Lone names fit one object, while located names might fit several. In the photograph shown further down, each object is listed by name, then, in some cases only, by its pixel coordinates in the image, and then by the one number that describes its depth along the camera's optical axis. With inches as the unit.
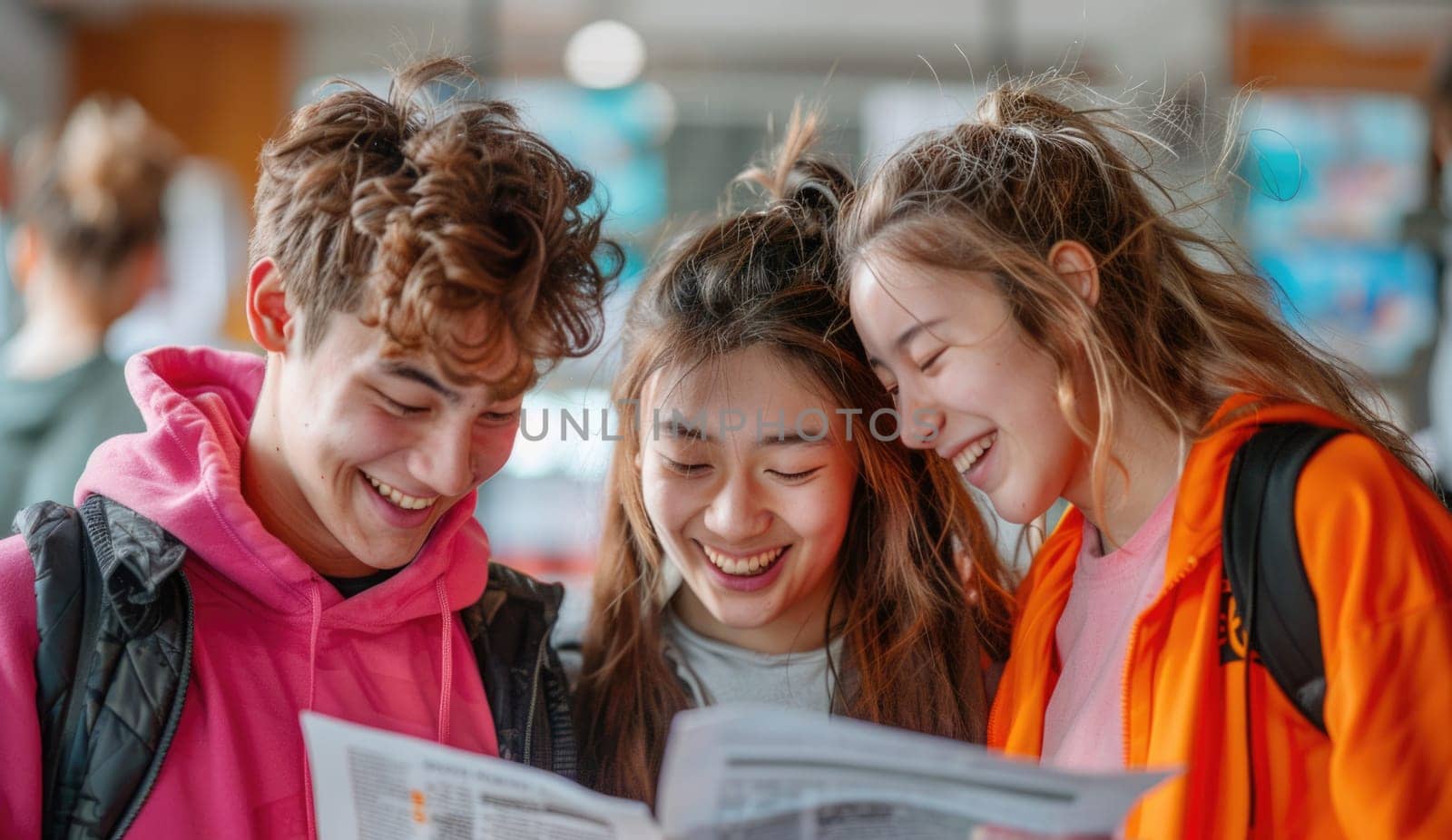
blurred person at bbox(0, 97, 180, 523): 94.7
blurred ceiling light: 211.8
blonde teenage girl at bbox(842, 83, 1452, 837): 46.7
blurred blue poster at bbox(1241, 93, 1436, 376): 201.3
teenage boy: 46.9
